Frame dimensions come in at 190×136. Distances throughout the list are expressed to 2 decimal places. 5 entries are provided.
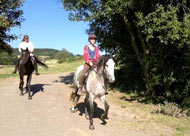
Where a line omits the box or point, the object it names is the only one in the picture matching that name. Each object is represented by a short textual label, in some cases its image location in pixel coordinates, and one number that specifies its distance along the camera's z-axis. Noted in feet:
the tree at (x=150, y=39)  34.32
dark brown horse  38.34
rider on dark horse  38.52
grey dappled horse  23.26
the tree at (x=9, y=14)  64.68
